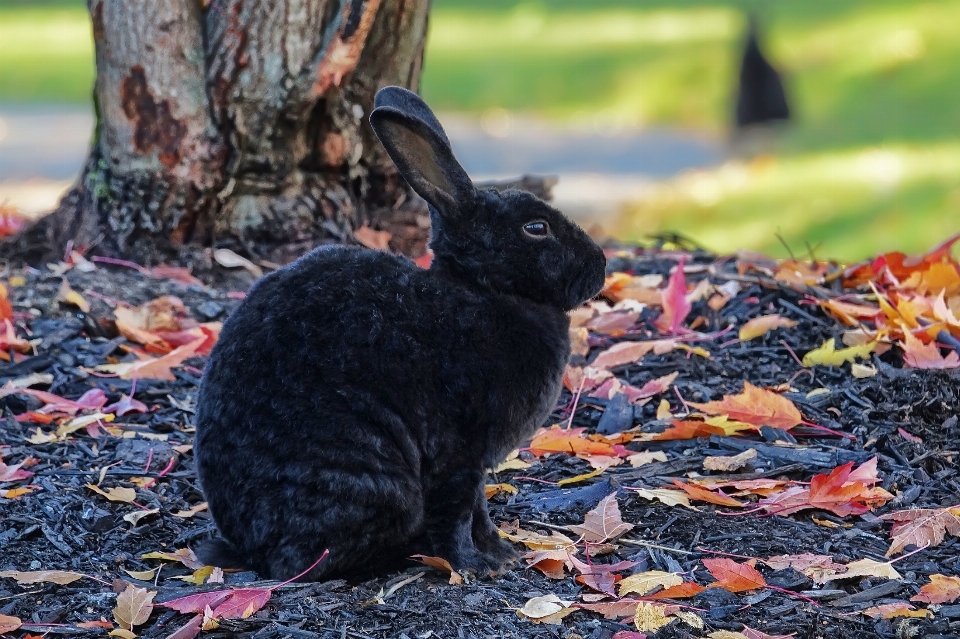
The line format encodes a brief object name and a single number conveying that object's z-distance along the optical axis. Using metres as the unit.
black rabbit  6.51
